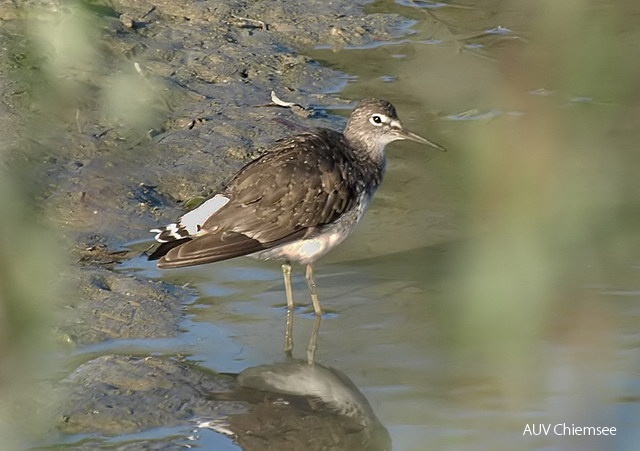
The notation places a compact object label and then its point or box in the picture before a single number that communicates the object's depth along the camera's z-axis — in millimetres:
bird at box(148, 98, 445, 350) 6711
